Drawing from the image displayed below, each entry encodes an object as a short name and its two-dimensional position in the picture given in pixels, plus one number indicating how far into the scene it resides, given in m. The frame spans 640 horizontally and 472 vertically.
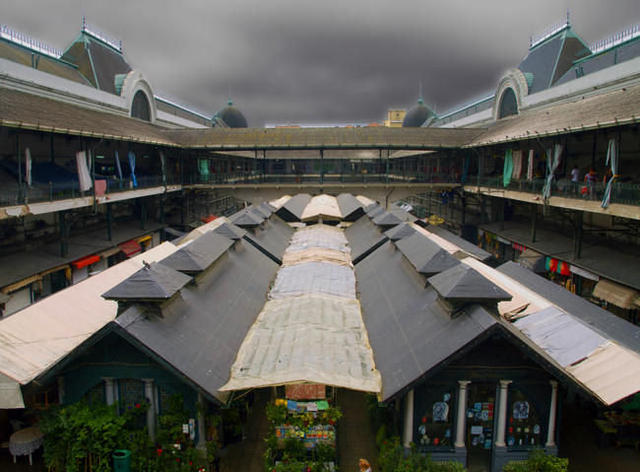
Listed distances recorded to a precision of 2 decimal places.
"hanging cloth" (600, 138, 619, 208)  16.84
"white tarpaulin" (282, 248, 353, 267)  16.55
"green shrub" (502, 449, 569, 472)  7.85
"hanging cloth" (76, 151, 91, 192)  21.66
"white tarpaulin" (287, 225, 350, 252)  19.14
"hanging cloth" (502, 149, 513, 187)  27.92
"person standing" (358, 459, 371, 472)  7.89
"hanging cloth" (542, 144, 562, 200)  21.03
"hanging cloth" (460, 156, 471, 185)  36.03
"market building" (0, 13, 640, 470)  8.26
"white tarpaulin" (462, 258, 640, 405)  8.18
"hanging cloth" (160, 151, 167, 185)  32.05
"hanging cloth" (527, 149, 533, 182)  24.63
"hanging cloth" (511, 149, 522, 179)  27.50
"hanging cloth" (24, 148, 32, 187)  18.33
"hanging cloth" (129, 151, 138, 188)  27.39
